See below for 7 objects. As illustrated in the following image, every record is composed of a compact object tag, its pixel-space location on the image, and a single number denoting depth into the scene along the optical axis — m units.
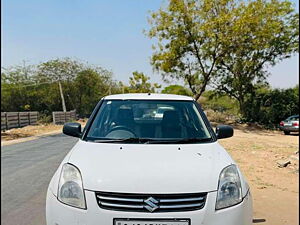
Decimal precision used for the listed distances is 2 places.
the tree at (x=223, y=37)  19.75
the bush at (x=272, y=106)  24.56
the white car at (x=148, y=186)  2.19
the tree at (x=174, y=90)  32.65
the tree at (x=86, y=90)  35.87
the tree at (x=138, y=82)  39.78
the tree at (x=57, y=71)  33.50
